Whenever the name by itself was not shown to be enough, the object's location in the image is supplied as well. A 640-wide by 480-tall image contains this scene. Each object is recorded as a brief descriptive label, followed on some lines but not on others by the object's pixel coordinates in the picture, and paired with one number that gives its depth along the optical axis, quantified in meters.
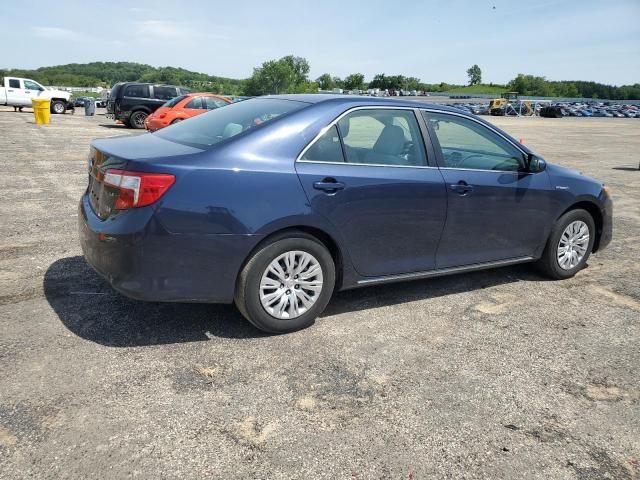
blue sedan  3.22
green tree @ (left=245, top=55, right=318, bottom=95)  151.62
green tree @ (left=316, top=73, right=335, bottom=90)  189.38
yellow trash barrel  21.22
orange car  16.66
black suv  21.11
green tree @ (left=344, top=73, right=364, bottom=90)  193.88
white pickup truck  29.38
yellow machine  64.06
